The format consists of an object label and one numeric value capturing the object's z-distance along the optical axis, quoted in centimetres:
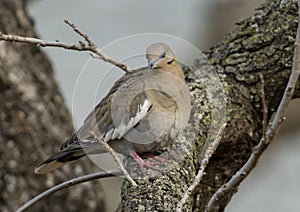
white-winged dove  630
